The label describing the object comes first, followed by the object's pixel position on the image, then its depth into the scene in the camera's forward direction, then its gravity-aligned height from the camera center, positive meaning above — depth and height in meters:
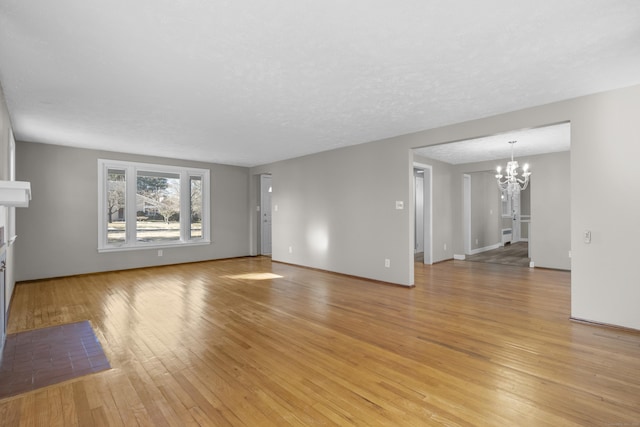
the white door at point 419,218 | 8.87 -0.11
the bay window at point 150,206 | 6.10 +0.21
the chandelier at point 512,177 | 5.89 +0.72
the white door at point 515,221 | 10.75 -0.25
